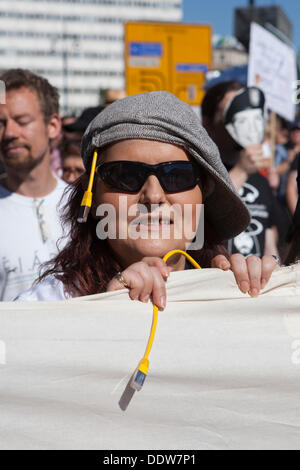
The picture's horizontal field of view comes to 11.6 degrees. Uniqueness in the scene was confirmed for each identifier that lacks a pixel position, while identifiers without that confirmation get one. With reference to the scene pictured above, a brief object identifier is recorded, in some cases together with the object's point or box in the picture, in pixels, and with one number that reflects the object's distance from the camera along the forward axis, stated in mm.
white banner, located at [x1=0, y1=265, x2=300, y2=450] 1769
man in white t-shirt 2562
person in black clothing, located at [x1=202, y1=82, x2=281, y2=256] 2848
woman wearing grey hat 1901
